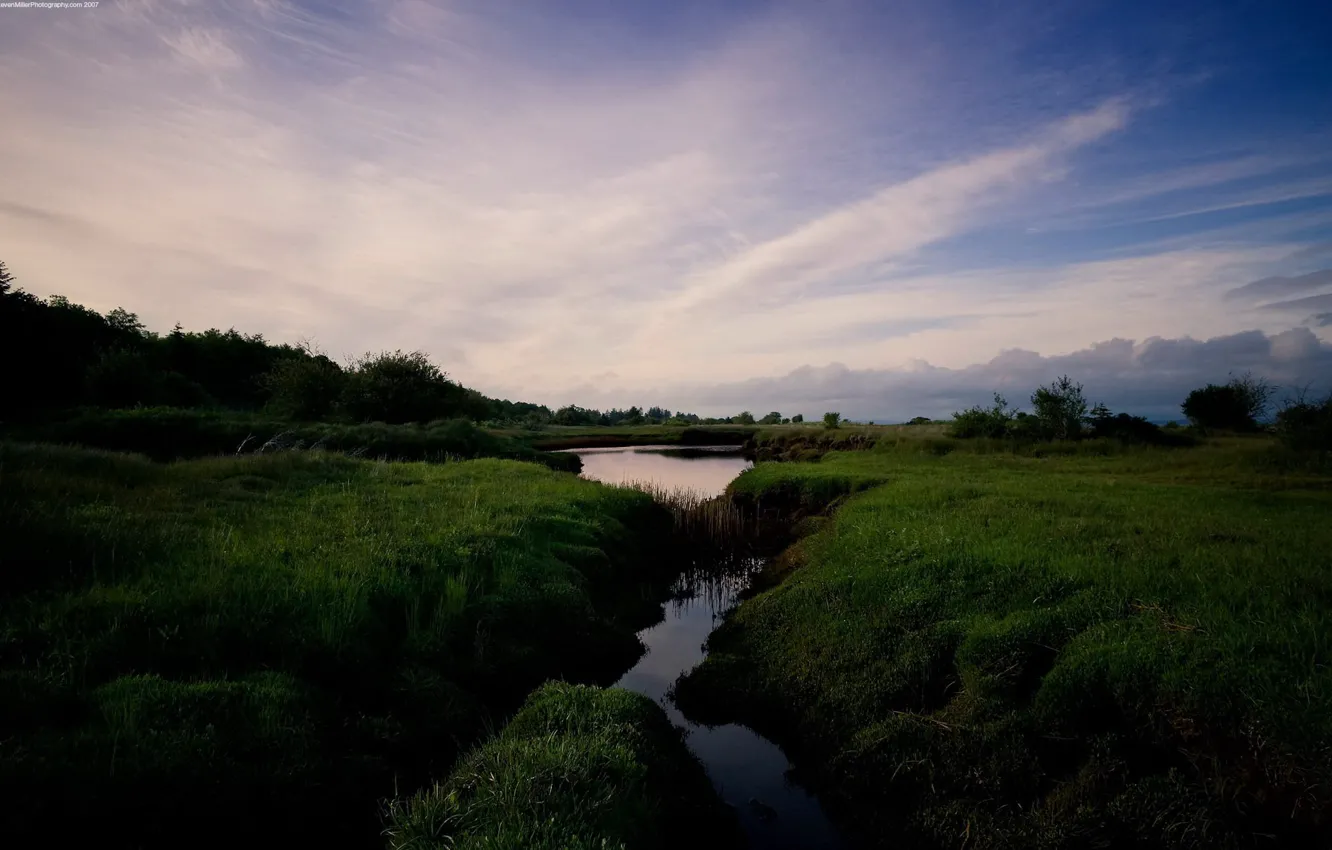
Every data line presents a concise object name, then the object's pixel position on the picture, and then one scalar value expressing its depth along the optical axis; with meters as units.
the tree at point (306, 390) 43.50
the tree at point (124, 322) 61.65
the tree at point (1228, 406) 42.00
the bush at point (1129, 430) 32.22
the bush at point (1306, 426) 21.58
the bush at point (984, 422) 39.29
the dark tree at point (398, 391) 44.06
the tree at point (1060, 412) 35.66
